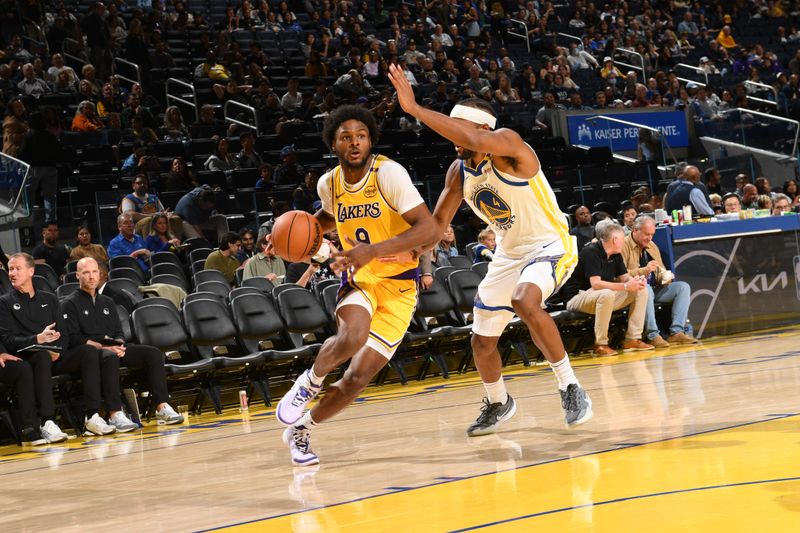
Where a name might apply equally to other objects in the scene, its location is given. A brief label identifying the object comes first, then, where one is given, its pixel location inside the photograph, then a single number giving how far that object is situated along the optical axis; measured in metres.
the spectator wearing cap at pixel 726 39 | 26.41
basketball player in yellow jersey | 5.57
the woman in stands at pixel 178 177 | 13.84
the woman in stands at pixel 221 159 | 15.08
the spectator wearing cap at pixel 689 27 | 26.47
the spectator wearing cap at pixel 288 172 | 14.66
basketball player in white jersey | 6.11
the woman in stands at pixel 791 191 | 16.33
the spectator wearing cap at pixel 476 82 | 20.38
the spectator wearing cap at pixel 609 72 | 22.97
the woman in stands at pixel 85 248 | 11.62
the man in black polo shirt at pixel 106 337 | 9.02
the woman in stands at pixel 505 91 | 20.20
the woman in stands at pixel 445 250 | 12.59
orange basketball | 5.62
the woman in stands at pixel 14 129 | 13.74
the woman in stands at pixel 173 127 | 16.12
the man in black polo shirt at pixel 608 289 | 11.48
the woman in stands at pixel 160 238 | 12.41
